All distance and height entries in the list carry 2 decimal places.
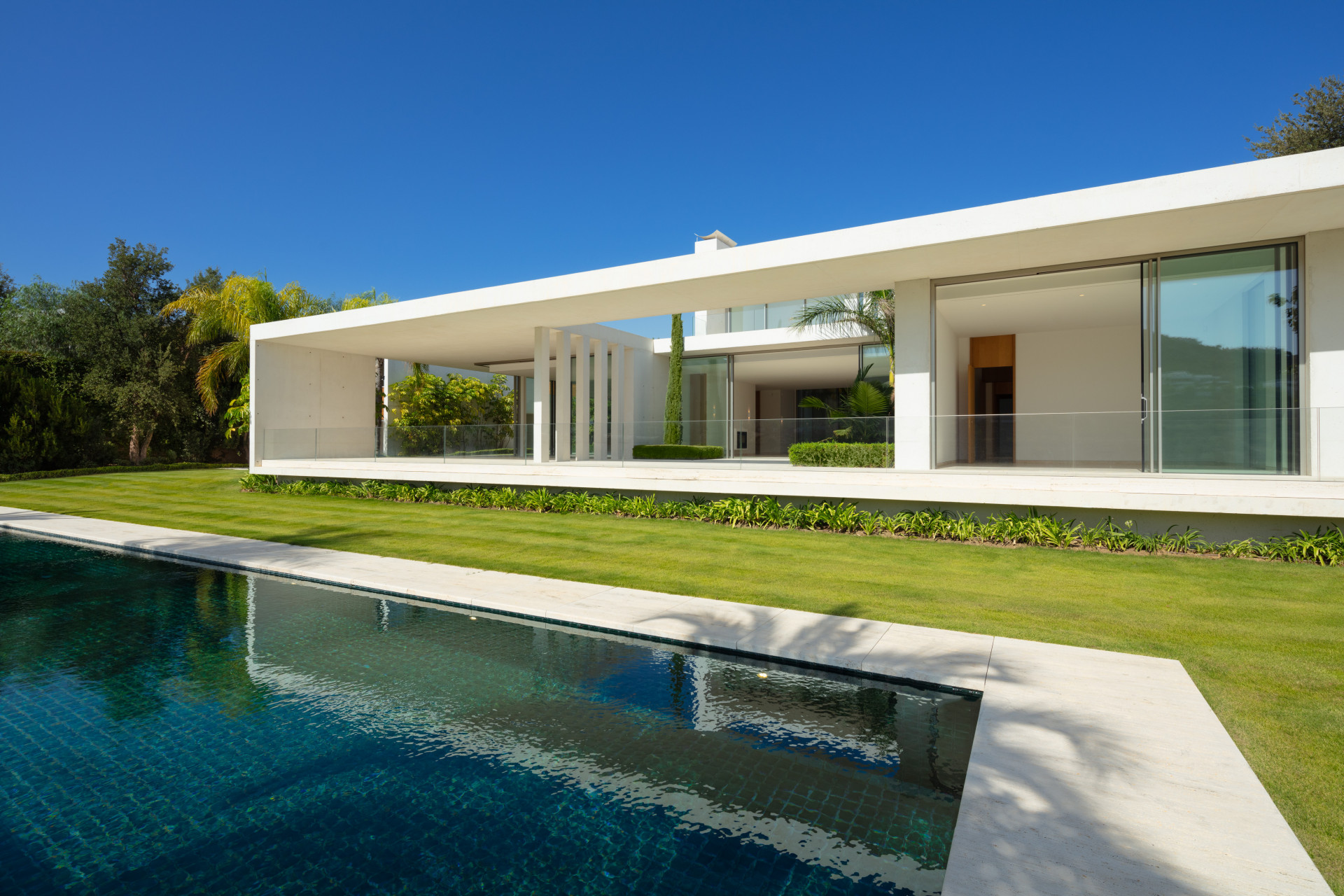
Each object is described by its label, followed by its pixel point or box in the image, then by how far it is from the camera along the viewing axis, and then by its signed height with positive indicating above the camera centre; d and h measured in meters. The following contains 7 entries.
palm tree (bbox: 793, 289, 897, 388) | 16.14 +3.62
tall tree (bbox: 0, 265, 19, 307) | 28.98 +7.21
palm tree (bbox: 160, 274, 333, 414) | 22.17 +4.71
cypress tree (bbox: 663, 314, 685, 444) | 21.66 +2.32
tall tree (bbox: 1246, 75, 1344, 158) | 20.64 +10.34
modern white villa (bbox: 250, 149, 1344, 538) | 9.06 +1.92
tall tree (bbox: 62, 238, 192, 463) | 25.67 +3.83
